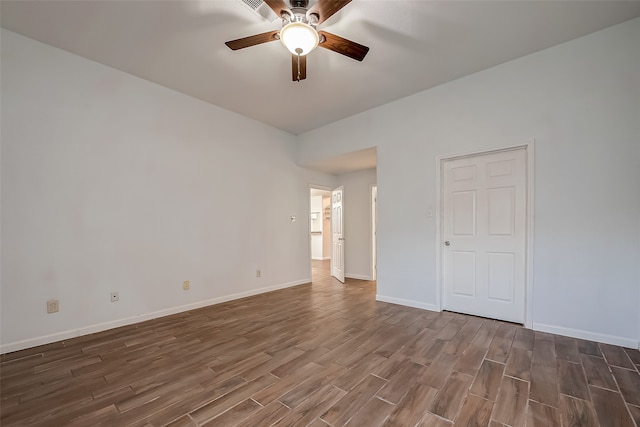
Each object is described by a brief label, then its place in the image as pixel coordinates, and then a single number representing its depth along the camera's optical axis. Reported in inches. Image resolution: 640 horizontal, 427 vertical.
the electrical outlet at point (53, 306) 107.5
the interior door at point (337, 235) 224.2
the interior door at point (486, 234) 123.0
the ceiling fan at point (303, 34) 79.3
